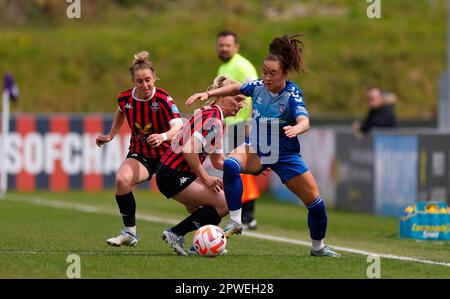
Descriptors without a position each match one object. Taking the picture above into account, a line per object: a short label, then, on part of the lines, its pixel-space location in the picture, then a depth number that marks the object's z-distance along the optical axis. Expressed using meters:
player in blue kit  19.11
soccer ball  18.92
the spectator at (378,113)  41.22
